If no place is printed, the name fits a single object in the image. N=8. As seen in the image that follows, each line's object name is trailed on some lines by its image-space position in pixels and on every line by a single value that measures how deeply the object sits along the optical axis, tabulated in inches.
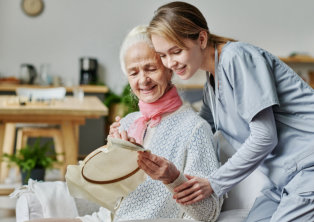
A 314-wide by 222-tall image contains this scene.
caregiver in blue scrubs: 54.7
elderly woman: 62.7
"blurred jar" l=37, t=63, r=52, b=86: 256.3
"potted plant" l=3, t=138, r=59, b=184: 167.6
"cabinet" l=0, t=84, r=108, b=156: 260.8
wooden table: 158.9
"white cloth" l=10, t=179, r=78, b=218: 70.5
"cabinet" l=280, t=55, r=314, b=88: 291.6
